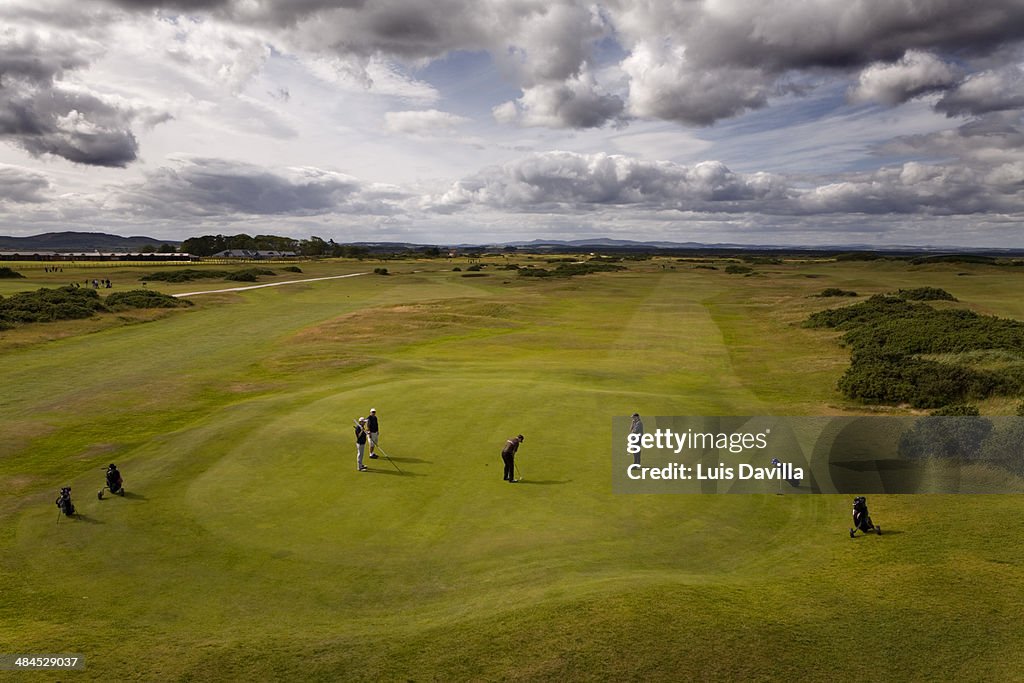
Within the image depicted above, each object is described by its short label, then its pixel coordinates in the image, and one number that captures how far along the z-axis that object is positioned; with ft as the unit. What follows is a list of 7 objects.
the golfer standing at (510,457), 65.62
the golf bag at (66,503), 59.31
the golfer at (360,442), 70.33
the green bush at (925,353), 107.24
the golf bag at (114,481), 65.05
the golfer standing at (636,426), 74.18
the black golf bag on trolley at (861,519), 55.31
